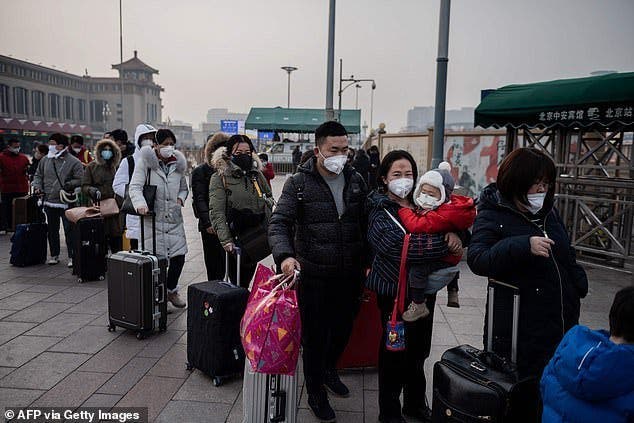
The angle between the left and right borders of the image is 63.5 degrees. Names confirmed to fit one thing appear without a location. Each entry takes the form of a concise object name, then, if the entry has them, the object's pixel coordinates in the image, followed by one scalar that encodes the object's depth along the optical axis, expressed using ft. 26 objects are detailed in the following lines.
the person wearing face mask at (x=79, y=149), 29.14
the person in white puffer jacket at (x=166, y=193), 16.46
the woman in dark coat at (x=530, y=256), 8.16
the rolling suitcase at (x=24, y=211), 30.12
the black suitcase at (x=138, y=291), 15.02
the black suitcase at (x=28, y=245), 23.97
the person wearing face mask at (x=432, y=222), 9.27
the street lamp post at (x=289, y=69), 117.71
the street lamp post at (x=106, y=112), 269.48
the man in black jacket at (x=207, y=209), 16.75
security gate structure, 23.88
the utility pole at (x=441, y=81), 25.02
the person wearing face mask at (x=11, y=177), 31.73
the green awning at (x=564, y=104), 23.11
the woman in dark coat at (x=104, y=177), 22.67
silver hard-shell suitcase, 9.66
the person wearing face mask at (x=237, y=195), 14.79
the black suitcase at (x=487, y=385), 7.44
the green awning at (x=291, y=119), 131.13
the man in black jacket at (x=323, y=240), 10.61
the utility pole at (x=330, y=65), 44.86
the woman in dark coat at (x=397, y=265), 9.41
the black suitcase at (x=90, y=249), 21.53
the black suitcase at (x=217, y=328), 12.25
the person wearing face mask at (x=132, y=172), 17.21
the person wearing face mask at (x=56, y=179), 23.67
